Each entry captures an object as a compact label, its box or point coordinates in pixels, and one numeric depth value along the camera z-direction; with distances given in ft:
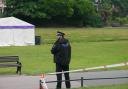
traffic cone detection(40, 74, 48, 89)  44.18
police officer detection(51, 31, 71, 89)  50.42
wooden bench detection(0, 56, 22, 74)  70.88
